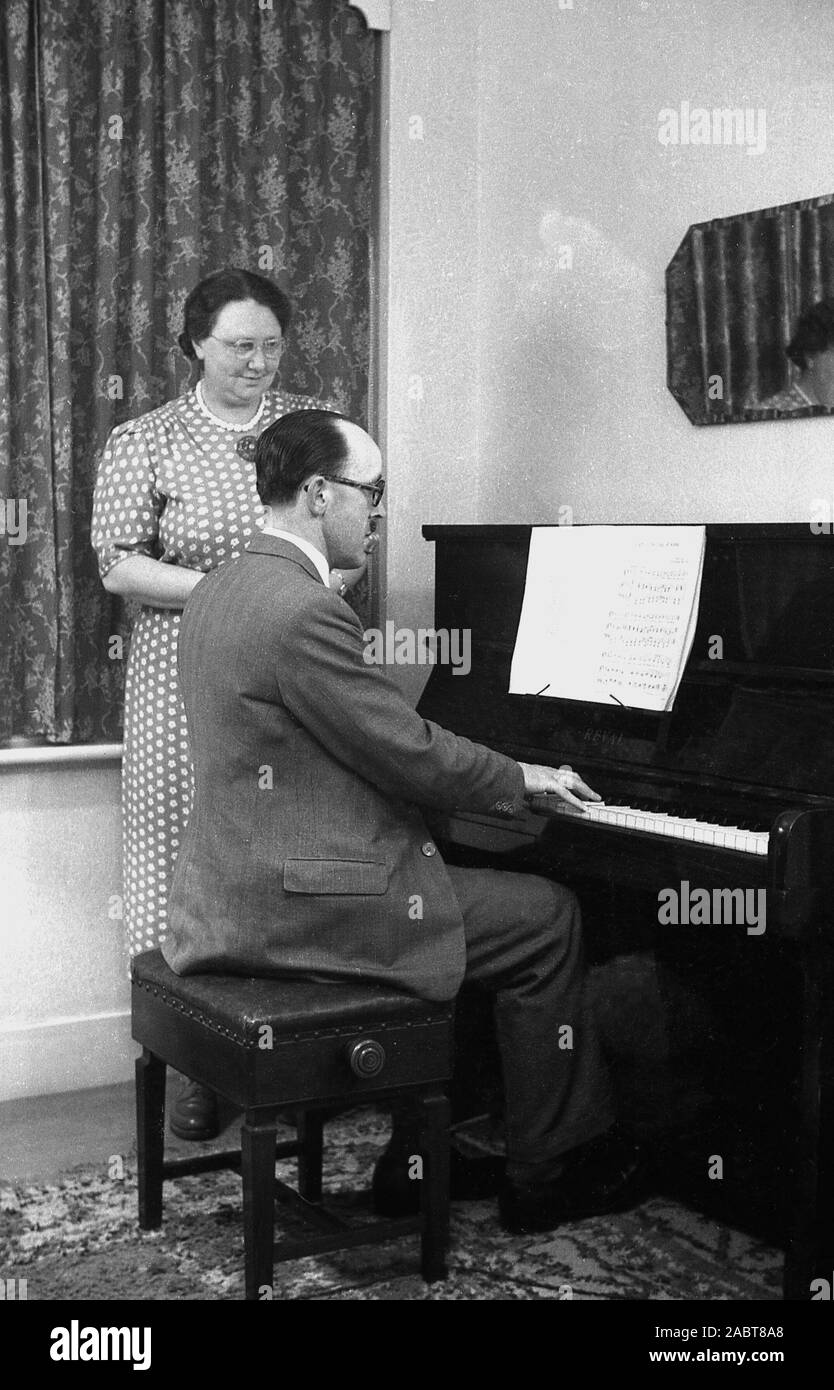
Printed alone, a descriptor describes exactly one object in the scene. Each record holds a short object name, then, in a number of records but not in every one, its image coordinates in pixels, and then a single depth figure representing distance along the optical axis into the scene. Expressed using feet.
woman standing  11.36
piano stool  7.98
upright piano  8.16
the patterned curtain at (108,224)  12.03
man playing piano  8.11
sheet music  9.68
